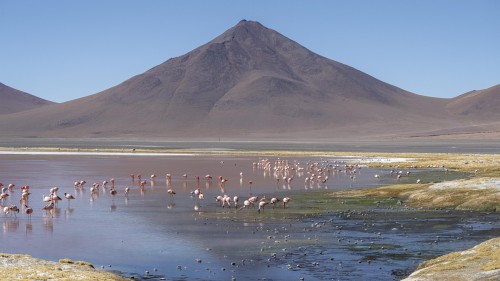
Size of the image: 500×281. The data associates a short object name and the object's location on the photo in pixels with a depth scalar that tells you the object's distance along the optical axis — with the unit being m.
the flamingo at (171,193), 39.25
